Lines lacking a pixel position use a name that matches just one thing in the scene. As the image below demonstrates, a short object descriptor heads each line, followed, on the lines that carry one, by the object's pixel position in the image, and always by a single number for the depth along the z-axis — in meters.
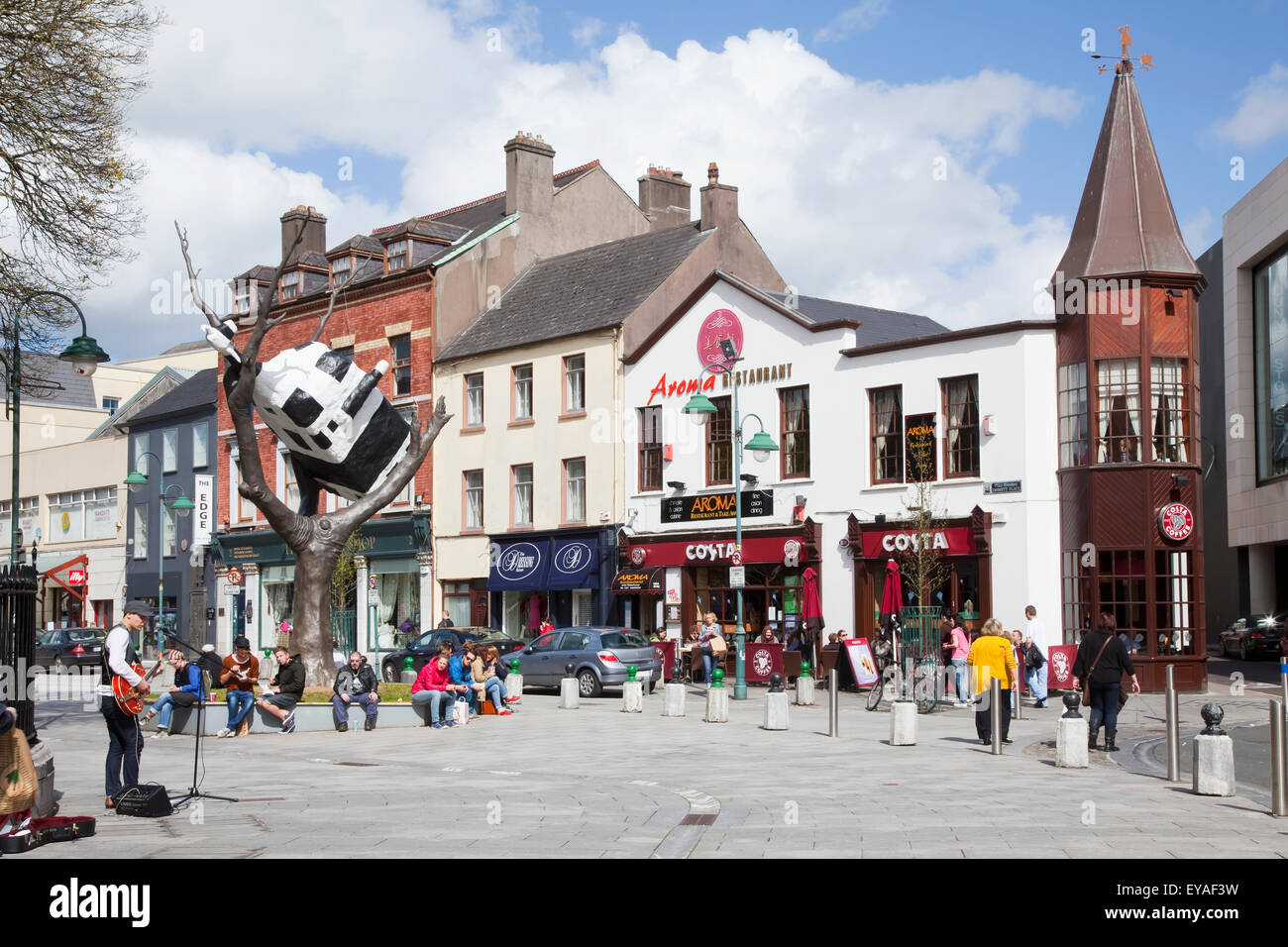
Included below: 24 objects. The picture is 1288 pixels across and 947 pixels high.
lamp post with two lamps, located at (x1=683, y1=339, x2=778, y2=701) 27.97
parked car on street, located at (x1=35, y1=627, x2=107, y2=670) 46.69
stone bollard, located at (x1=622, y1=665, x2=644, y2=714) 25.17
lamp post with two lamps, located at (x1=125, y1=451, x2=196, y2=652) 43.88
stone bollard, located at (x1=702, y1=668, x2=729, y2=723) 23.17
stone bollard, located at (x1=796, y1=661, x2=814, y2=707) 26.22
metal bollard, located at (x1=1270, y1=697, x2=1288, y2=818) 12.45
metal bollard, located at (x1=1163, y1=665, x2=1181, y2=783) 15.23
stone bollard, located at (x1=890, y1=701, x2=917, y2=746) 19.08
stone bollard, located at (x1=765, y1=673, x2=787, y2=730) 21.50
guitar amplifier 12.48
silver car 29.59
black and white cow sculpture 25.48
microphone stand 13.19
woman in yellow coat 18.86
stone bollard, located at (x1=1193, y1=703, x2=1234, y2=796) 13.73
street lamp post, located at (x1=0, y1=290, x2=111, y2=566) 17.88
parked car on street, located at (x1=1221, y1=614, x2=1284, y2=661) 40.72
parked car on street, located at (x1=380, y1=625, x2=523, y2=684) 32.69
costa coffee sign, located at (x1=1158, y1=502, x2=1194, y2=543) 28.45
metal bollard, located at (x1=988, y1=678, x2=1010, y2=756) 17.97
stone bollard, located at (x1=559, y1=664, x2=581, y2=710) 26.31
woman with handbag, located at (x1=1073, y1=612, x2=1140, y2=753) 17.94
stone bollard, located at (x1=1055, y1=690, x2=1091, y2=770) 16.41
